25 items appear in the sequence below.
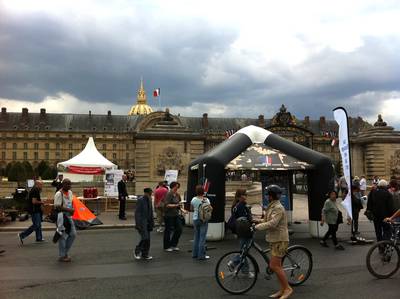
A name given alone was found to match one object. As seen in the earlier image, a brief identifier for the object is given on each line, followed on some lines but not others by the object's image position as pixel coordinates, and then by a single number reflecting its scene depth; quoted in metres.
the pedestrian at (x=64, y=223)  11.38
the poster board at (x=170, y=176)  23.75
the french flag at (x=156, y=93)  59.73
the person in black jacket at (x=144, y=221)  11.43
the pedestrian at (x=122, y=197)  21.12
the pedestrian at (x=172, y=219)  12.74
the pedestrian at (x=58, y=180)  21.56
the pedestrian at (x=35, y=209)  14.52
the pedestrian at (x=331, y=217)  13.52
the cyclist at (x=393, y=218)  9.94
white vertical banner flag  14.34
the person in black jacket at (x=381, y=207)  11.90
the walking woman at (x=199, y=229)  11.49
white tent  28.61
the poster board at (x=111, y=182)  23.42
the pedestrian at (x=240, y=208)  10.91
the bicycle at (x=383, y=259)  9.16
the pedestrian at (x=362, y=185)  27.46
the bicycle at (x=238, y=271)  8.19
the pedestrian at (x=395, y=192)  12.47
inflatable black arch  14.63
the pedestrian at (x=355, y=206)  15.30
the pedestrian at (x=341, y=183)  26.99
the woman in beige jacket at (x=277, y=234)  7.65
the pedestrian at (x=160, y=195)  16.86
